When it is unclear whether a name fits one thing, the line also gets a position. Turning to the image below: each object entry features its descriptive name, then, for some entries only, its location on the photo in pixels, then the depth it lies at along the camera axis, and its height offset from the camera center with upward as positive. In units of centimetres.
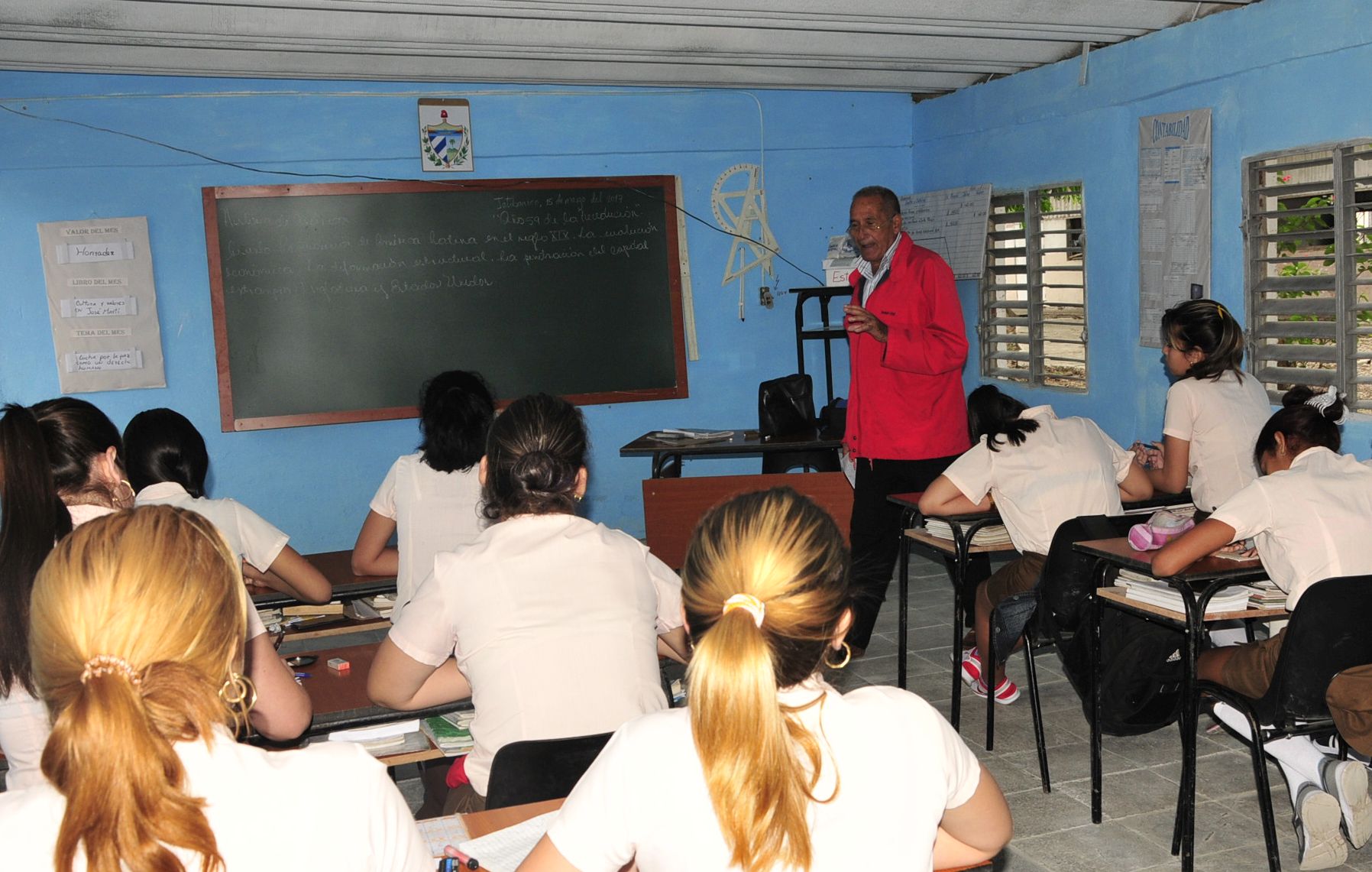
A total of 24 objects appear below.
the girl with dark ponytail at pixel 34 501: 197 -31
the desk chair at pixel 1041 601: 348 -98
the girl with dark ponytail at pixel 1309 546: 287 -65
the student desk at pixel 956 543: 397 -85
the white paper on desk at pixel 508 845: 163 -74
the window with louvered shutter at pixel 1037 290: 597 -2
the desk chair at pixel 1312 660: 264 -86
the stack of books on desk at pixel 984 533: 414 -85
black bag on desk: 627 -56
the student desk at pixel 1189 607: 291 -83
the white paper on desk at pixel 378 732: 236 -81
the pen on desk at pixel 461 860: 160 -73
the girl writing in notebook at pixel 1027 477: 386 -61
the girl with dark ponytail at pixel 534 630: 205 -54
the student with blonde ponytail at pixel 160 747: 111 -39
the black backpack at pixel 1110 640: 344 -103
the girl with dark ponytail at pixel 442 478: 335 -45
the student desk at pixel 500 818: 174 -74
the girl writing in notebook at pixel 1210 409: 403 -44
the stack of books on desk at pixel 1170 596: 300 -81
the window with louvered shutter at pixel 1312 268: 437 +2
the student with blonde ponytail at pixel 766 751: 130 -50
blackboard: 636 +14
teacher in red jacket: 467 -33
